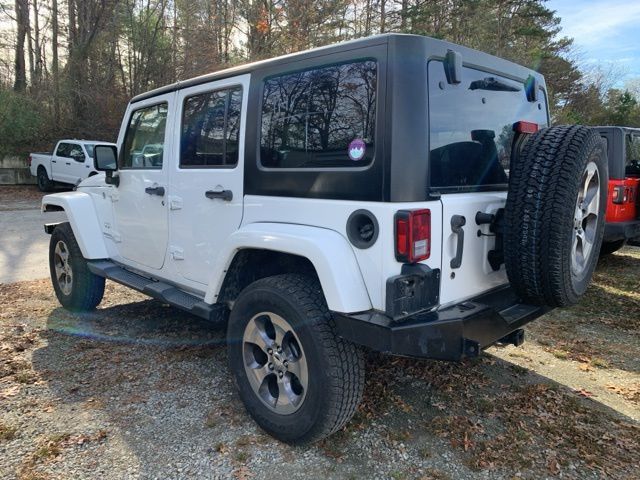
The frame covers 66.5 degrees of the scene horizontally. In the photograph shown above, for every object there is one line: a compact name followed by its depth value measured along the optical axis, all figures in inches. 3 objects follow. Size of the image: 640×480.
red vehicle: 244.7
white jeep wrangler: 90.4
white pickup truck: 596.7
